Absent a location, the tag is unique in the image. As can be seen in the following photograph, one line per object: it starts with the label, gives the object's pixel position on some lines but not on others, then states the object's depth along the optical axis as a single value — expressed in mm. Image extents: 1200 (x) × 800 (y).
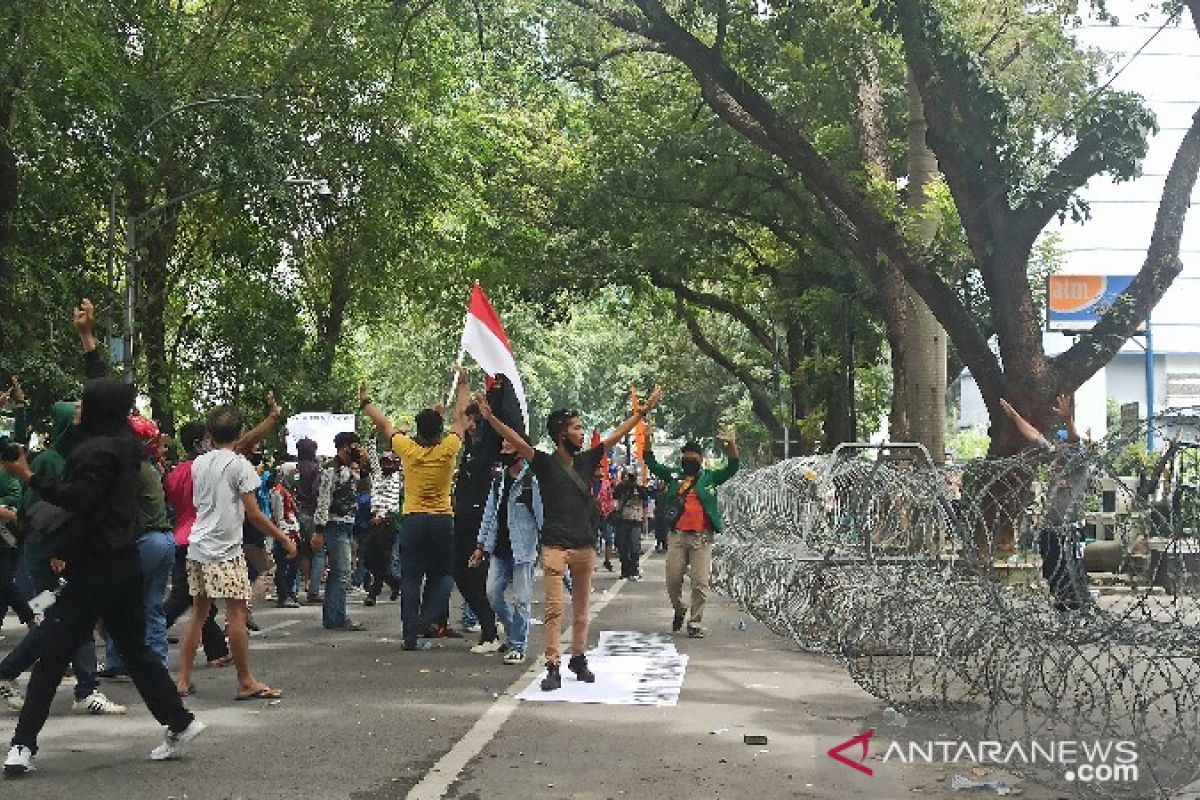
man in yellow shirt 14391
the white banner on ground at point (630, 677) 11562
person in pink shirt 13234
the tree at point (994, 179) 21156
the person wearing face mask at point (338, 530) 17047
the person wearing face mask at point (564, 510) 11852
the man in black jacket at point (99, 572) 8469
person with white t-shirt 10891
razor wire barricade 7906
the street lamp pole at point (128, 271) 28470
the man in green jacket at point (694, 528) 16594
